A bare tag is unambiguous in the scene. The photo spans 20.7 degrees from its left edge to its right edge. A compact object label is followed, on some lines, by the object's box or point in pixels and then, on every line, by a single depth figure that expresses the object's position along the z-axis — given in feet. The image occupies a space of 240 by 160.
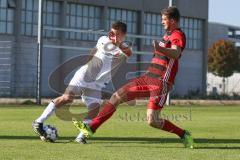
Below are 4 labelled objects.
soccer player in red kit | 34.37
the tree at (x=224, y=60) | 297.53
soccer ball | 36.76
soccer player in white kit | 36.94
